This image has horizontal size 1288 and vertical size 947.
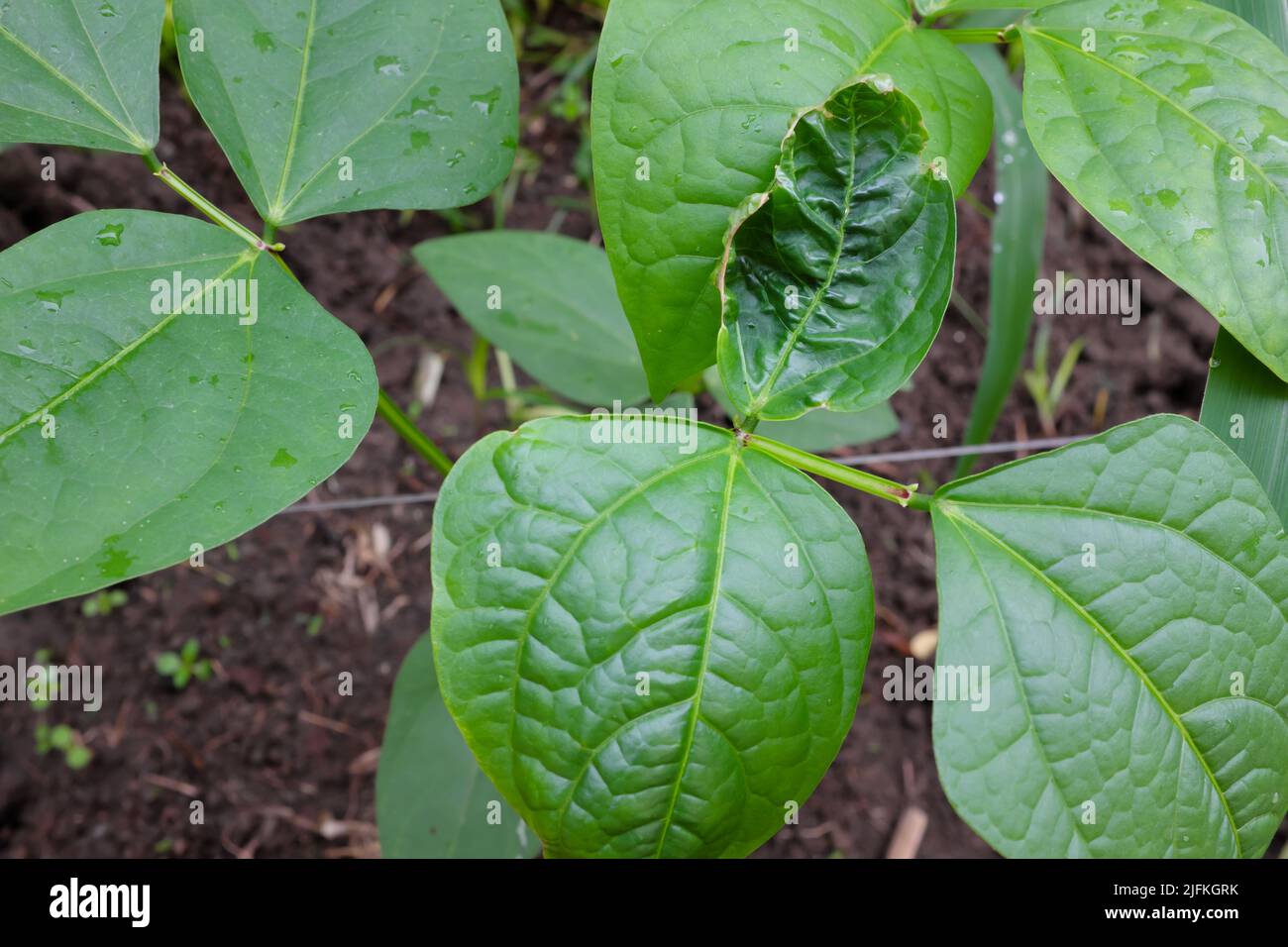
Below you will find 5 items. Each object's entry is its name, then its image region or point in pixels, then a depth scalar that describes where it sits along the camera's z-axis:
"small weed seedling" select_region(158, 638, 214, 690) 0.63
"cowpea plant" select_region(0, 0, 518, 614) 0.42
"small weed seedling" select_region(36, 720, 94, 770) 0.62
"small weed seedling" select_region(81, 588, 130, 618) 0.63
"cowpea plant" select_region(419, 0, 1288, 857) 0.41
